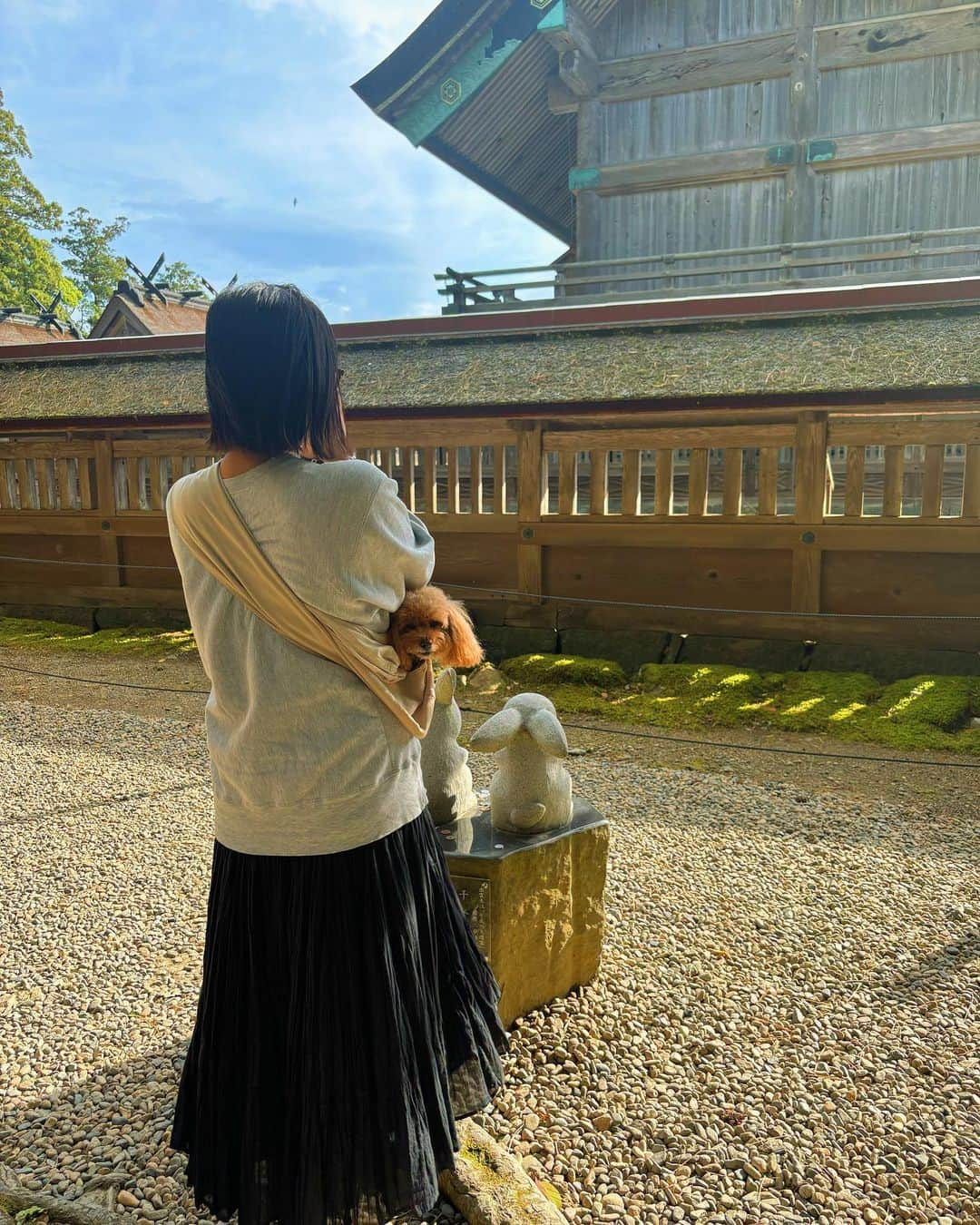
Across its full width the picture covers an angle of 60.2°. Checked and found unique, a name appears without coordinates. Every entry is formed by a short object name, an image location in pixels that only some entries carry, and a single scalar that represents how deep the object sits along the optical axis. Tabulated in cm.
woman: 162
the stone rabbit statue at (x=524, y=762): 285
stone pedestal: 276
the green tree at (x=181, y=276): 4878
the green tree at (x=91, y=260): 4200
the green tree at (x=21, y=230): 3194
